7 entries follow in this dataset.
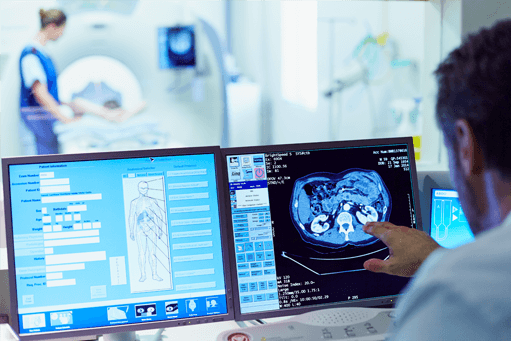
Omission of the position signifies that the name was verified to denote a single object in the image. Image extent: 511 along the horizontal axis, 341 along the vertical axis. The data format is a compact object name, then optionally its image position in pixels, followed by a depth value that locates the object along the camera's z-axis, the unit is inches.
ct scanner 112.0
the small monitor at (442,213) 52.1
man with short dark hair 18.5
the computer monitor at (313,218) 43.6
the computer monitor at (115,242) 39.8
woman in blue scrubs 110.3
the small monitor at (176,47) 117.0
